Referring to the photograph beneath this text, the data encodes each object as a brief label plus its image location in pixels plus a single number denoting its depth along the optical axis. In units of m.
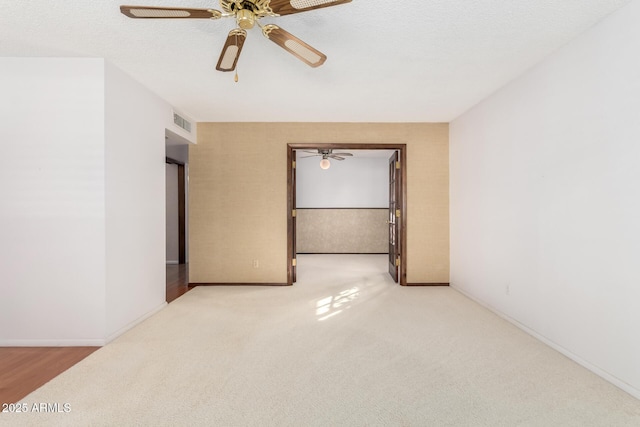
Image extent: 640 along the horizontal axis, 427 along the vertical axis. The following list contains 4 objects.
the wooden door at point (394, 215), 4.68
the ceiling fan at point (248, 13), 1.57
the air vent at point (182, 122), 3.93
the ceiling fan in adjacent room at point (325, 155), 6.10
